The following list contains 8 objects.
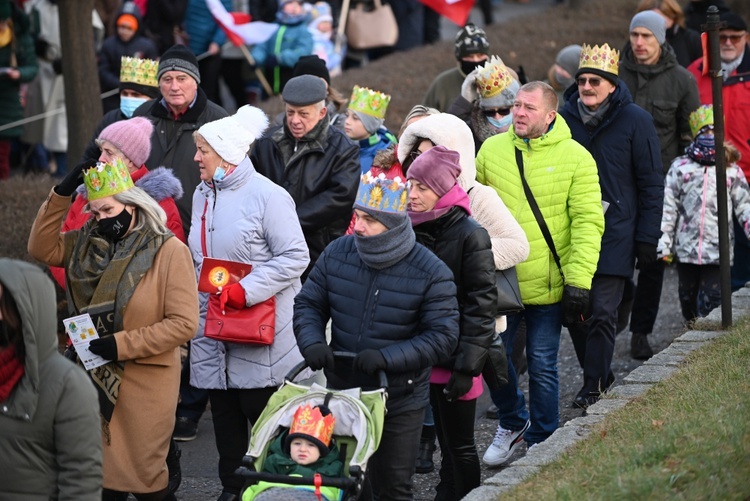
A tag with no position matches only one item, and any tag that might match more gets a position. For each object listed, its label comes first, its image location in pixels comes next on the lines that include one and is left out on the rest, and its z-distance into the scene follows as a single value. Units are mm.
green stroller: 11406
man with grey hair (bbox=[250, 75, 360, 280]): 17062
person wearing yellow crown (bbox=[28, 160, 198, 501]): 13414
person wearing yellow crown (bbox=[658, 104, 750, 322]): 19891
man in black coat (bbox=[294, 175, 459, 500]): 12867
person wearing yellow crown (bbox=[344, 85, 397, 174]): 20000
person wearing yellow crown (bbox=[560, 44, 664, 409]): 17797
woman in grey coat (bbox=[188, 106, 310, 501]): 14914
